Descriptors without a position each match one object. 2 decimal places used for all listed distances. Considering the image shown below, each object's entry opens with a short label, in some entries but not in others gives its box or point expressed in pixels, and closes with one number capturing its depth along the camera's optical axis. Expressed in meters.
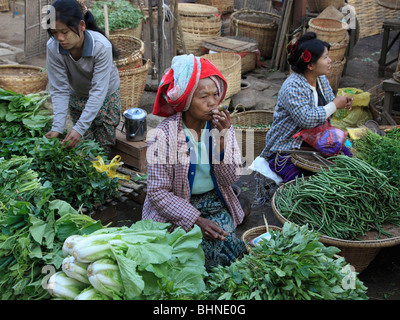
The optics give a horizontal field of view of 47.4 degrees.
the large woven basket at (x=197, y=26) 7.82
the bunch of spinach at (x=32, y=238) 2.14
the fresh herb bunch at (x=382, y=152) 3.29
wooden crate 4.25
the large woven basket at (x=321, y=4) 7.22
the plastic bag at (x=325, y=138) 3.83
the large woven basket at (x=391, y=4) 6.84
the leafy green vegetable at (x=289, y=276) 1.88
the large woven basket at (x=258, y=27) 8.03
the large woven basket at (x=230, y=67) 5.93
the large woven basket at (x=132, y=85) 5.42
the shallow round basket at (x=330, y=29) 6.34
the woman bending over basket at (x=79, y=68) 3.44
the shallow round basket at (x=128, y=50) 5.48
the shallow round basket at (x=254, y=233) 3.35
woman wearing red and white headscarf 2.57
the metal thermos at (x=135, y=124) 4.19
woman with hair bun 3.80
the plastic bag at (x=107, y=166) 3.55
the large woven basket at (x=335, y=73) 6.47
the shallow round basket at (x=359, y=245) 2.89
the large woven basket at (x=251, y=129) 5.02
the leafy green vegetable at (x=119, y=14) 6.83
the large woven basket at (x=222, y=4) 9.78
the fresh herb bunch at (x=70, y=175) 3.24
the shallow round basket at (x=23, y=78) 5.13
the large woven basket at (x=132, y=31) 6.93
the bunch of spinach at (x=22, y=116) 3.82
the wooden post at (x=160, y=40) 5.36
